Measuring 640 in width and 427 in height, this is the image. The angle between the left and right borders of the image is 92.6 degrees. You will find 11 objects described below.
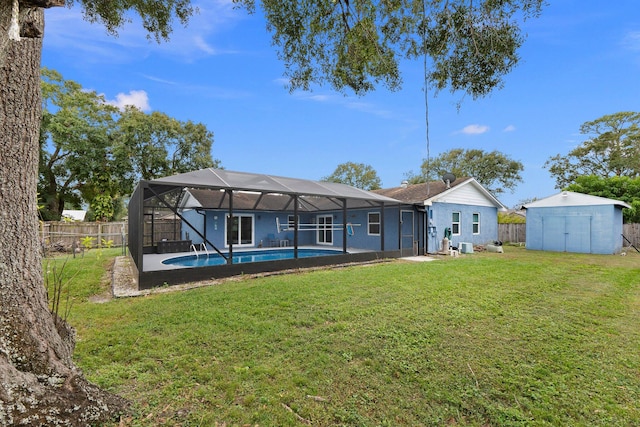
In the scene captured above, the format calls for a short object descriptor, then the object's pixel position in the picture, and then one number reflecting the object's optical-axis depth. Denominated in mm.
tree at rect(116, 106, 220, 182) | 20938
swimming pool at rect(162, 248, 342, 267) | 11850
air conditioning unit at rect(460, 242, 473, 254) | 14008
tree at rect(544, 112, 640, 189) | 23609
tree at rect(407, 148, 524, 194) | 29391
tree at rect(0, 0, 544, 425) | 1891
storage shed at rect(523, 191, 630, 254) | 13344
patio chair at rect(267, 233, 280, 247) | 16938
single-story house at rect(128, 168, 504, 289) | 9633
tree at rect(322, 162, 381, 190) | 37750
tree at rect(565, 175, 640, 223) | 16859
